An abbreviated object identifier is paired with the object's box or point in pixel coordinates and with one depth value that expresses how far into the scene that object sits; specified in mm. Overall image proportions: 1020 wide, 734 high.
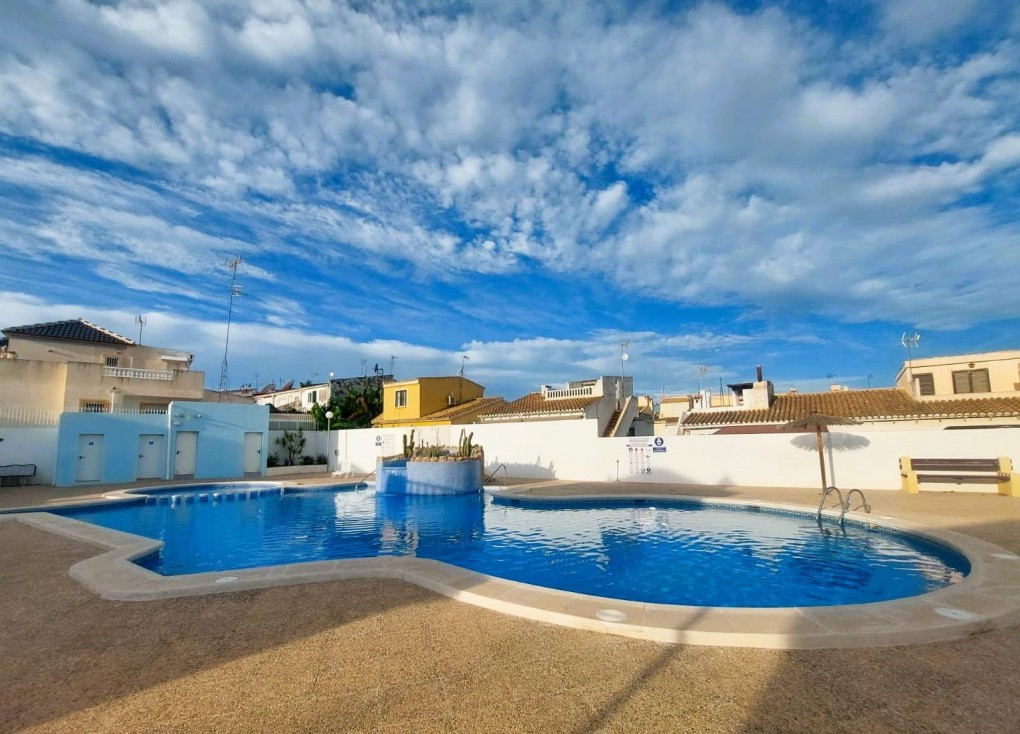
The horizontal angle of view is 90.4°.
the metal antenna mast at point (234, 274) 33969
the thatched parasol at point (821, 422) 15820
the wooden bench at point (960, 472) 15039
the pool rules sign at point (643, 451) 21078
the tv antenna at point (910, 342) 30953
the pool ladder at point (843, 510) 11803
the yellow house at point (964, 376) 28344
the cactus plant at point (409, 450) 22078
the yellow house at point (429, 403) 35406
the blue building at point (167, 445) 22609
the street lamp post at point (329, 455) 30234
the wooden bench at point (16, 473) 21281
